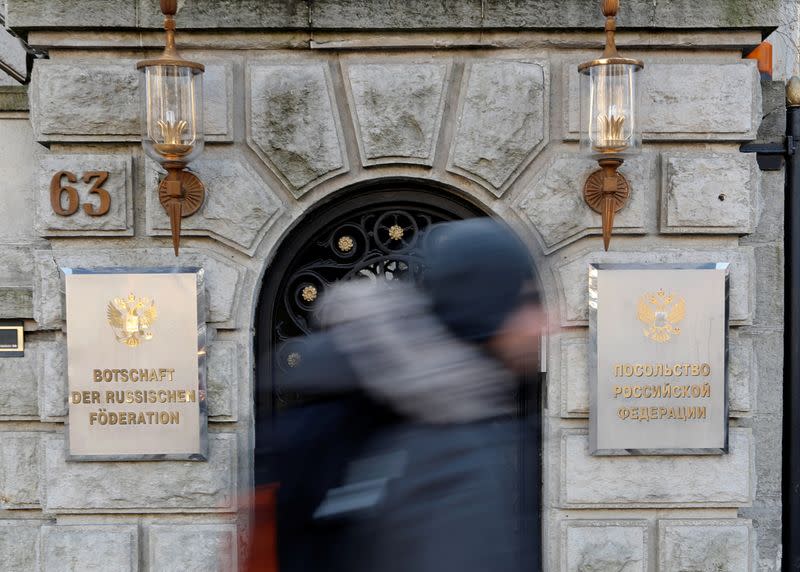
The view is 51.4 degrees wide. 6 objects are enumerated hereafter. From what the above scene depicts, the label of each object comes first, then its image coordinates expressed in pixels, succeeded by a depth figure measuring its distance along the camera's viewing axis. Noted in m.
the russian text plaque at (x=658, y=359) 4.17
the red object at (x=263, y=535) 4.40
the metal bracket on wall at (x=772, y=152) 4.45
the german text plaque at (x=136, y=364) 4.14
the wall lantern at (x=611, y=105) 3.88
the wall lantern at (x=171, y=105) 3.82
